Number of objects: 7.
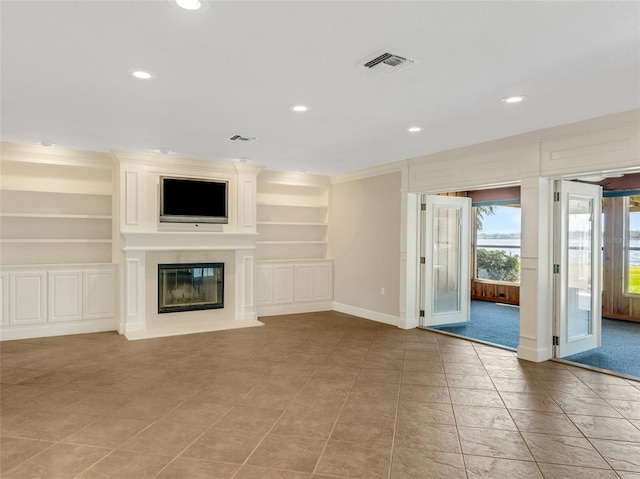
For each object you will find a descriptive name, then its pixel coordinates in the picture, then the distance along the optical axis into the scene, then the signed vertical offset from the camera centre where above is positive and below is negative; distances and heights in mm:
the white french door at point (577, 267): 4555 -294
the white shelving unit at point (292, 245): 7074 -97
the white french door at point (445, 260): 6195 -295
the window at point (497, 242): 9172 -24
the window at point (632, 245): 6918 -52
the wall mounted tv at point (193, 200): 5828 +576
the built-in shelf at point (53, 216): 5202 +302
